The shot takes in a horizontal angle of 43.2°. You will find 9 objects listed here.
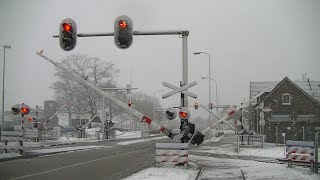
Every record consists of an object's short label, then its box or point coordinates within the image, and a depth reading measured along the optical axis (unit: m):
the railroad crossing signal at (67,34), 12.72
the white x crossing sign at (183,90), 15.67
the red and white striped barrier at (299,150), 15.96
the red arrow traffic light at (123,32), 12.36
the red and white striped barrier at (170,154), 15.95
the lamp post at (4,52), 43.66
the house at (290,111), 47.34
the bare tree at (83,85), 68.88
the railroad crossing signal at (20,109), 22.27
